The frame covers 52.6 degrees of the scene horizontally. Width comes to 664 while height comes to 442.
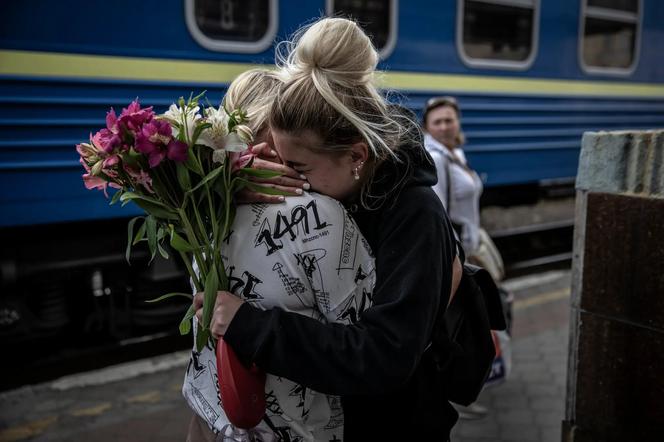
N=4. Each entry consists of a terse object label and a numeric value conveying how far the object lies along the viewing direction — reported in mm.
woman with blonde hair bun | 1218
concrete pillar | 1968
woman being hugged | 1234
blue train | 3383
